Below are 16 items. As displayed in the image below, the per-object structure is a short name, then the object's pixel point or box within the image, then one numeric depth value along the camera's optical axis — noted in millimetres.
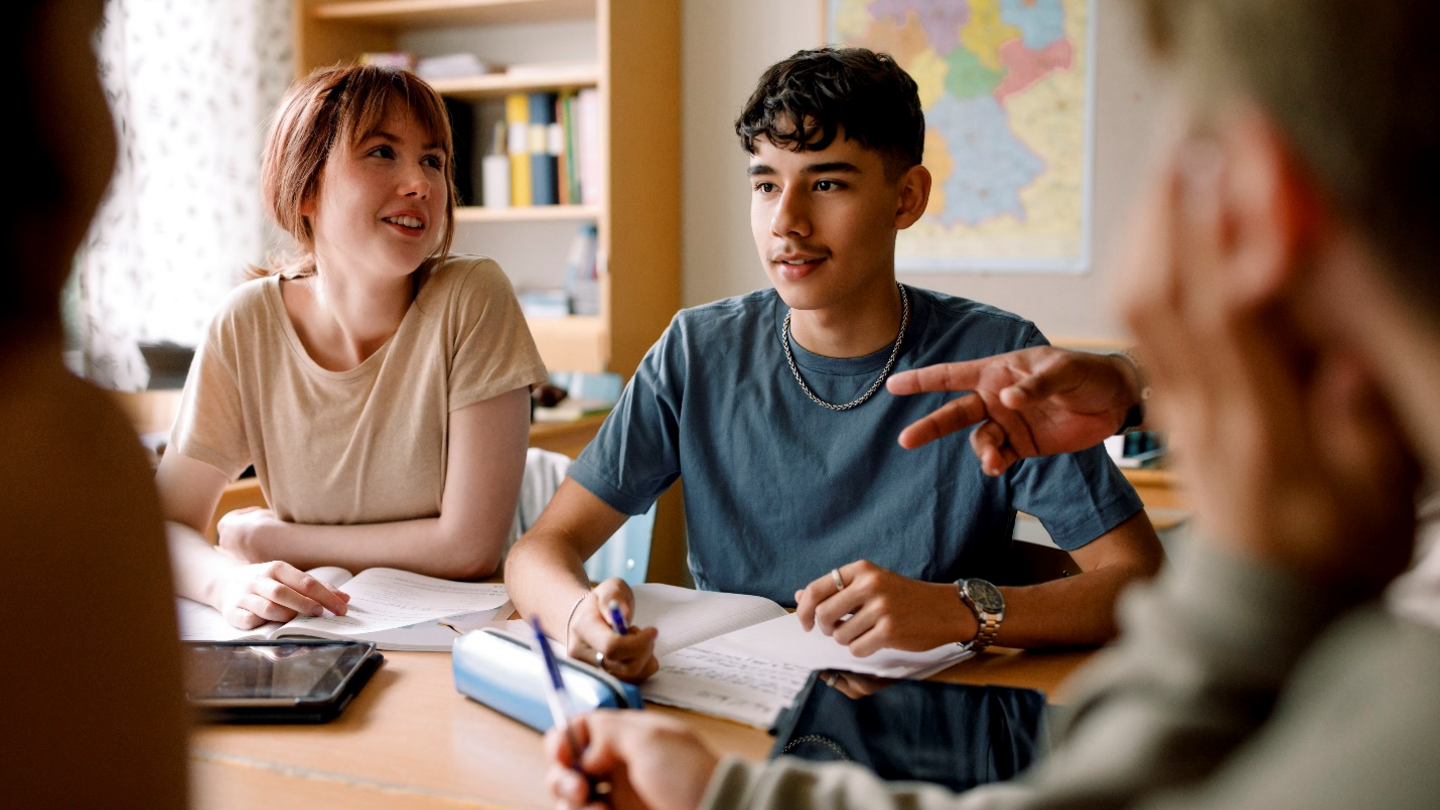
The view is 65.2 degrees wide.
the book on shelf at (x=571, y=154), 3383
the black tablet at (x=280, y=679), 978
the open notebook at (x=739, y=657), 1022
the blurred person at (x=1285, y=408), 339
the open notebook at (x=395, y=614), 1225
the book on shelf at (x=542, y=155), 3428
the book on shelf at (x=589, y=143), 3334
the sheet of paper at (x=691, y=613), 1219
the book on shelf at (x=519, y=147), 3455
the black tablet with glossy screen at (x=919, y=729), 871
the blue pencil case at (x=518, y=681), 924
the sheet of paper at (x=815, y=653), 1114
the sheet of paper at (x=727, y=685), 997
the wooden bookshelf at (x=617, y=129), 3303
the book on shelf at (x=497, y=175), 3539
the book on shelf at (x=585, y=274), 3500
